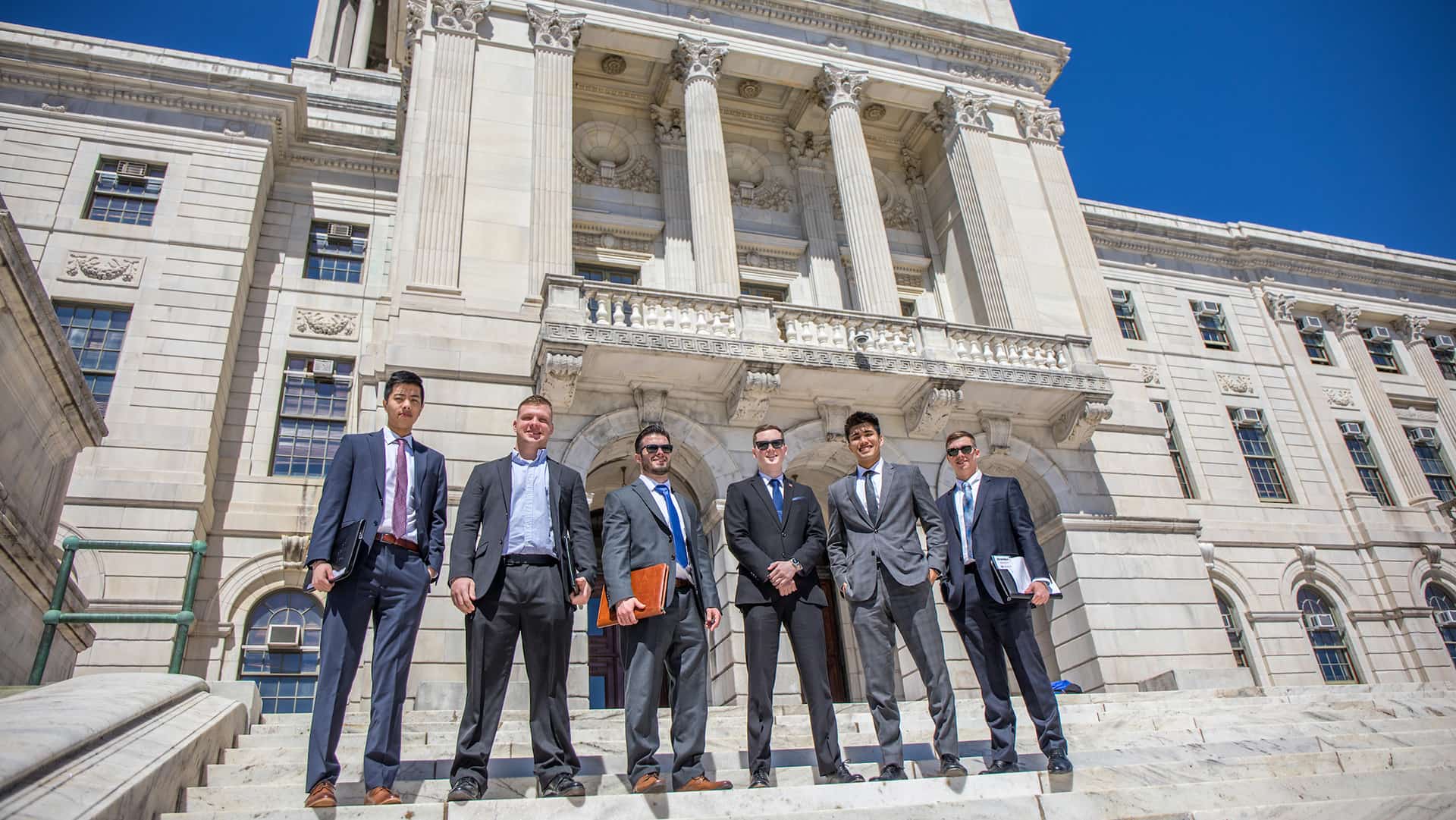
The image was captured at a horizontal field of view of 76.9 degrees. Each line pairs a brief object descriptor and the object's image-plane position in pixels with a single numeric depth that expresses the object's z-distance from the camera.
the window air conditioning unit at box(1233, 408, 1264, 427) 25.92
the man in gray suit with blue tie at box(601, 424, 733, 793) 5.66
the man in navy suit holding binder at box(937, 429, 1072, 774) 6.39
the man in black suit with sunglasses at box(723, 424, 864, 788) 6.07
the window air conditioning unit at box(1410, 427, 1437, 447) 28.17
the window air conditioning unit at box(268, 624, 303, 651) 16.56
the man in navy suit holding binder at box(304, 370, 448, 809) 5.31
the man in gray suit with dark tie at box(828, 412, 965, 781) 6.22
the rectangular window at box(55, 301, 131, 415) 17.17
